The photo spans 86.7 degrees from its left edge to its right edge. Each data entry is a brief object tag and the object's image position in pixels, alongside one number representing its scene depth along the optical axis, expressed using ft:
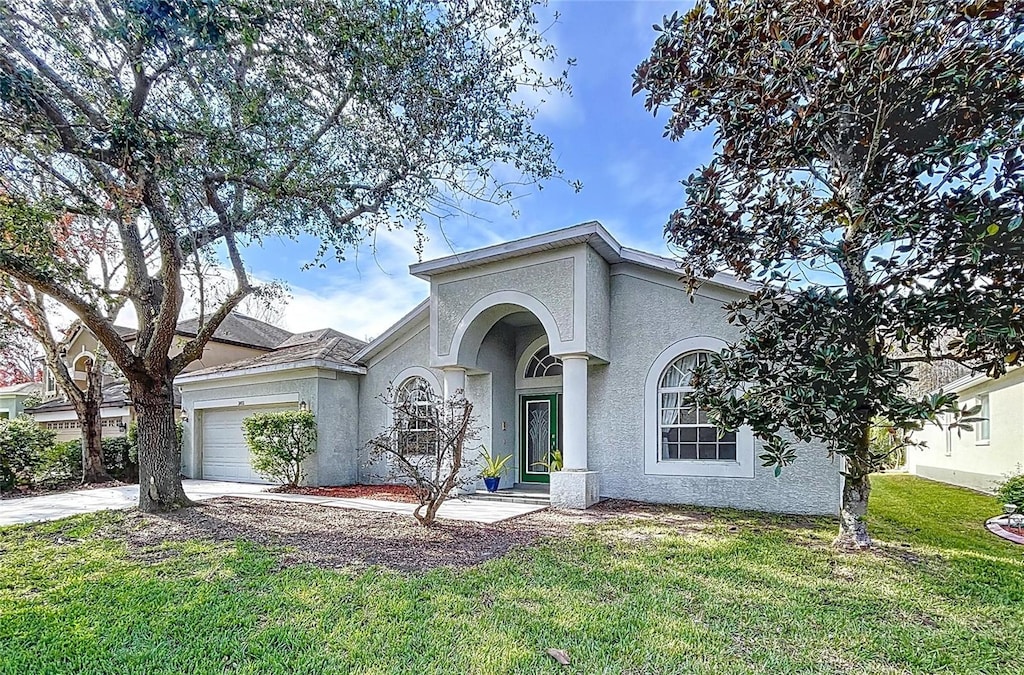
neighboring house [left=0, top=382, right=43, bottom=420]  95.14
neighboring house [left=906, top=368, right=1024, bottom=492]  46.29
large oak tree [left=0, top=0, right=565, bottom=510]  22.09
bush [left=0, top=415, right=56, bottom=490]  51.08
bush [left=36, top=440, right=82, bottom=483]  54.95
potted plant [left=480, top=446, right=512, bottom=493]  42.34
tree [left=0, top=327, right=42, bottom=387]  63.86
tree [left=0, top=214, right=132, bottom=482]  49.78
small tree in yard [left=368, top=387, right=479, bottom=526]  28.58
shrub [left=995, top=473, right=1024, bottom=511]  29.78
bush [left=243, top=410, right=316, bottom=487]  47.80
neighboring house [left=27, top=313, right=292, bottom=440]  69.41
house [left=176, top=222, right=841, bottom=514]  36.24
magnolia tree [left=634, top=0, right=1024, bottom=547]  19.66
